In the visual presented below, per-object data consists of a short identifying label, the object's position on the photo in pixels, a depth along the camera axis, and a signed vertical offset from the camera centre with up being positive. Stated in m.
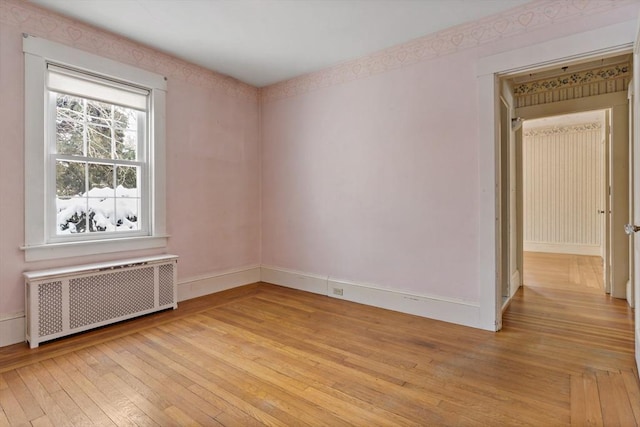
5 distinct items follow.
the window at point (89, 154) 2.92 +0.61
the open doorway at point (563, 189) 6.91 +0.49
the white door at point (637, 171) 2.17 +0.27
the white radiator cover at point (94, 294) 2.77 -0.74
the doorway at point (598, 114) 3.87 +1.21
